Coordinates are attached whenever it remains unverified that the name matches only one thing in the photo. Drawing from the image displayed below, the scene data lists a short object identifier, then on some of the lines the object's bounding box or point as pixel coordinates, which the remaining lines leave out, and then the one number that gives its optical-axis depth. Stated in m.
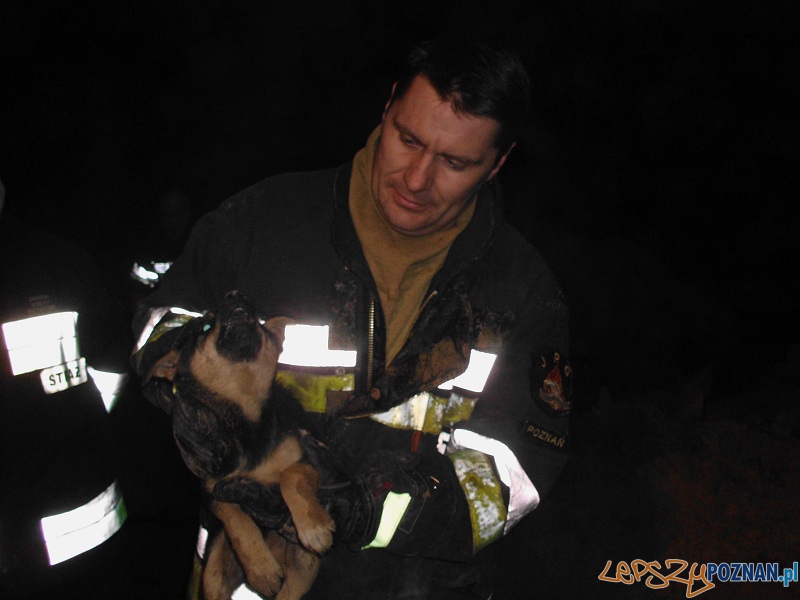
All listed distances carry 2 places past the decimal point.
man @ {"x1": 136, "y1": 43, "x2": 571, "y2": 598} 1.62
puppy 1.50
